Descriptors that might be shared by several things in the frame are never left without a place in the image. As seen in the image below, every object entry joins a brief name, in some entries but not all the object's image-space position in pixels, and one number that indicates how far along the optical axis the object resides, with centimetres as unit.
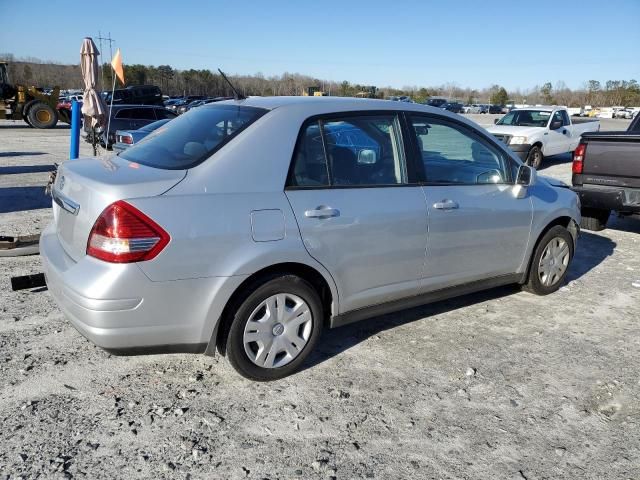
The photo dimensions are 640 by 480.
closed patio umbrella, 989
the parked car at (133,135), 1130
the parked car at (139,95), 2931
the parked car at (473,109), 6839
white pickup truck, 1408
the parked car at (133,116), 1659
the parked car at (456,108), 5983
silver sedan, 274
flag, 839
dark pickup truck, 649
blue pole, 745
